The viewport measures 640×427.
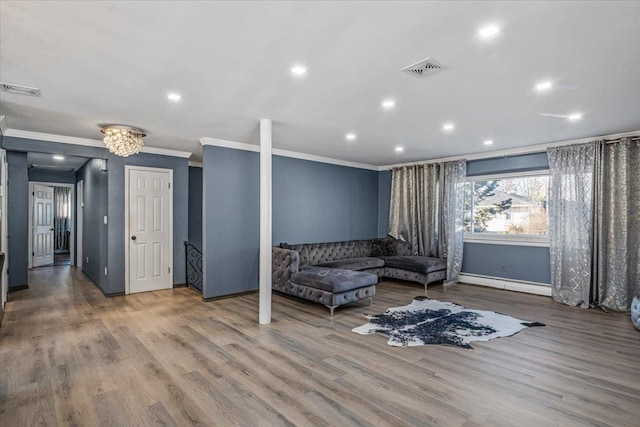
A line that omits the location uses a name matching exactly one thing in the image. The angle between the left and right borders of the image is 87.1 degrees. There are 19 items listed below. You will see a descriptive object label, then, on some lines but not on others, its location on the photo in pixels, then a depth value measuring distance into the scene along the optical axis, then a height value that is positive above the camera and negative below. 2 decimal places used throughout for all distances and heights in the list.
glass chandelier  4.38 +0.98
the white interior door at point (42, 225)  8.31 -0.30
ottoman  4.61 -1.03
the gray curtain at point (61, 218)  10.86 -0.16
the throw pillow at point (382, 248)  7.43 -0.75
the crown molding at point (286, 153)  5.36 +1.13
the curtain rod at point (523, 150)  4.93 +1.13
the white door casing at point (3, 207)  4.44 +0.08
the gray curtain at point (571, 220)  5.07 -0.09
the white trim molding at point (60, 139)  4.74 +1.12
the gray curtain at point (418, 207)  6.99 +0.15
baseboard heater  5.76 -1.28
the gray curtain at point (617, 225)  4.77 -0.15
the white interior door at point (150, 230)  5.81 -0.29
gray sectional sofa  4.74 -0.93
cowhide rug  3.70 -1.37
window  5.91 +0.13
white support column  4.23 -0.11
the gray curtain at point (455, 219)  6.63 -0.09
